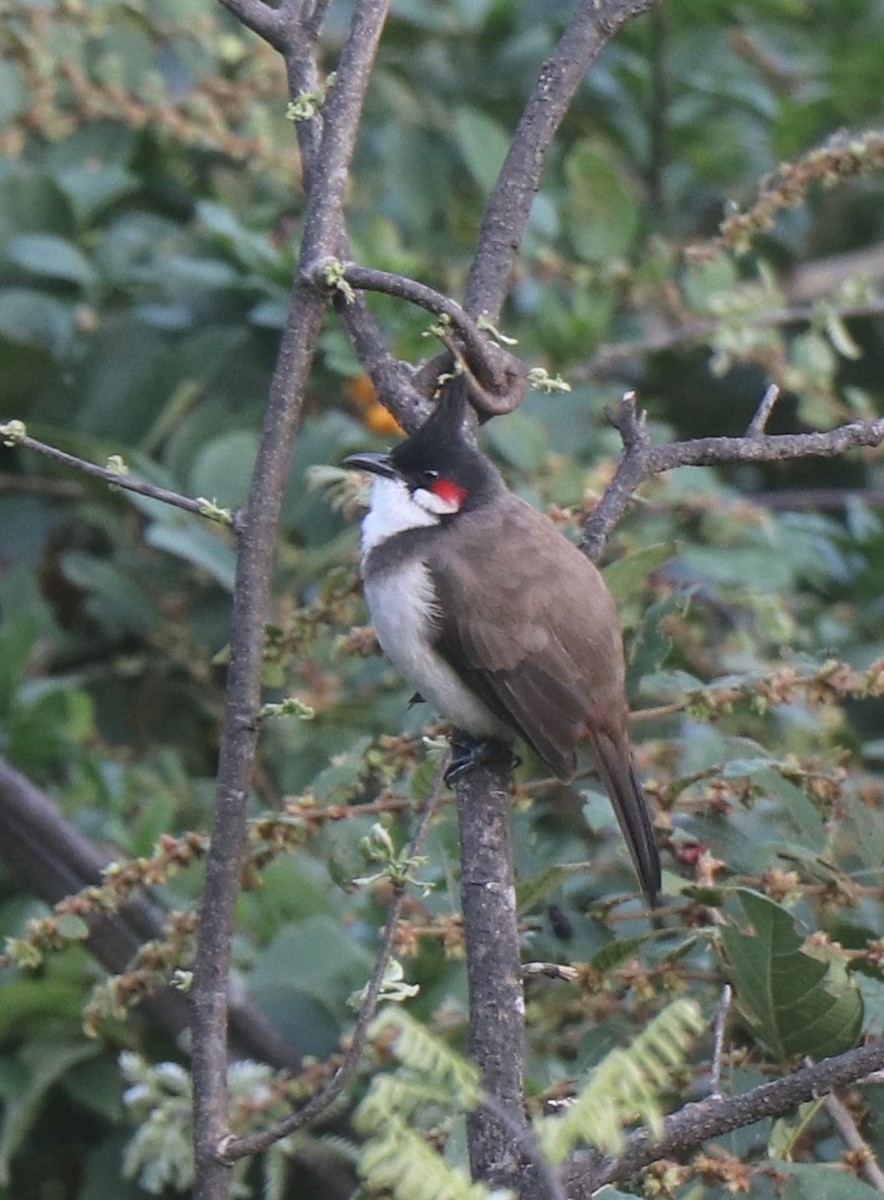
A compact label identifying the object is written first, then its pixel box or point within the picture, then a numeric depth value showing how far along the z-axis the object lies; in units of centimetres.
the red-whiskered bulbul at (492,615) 520
